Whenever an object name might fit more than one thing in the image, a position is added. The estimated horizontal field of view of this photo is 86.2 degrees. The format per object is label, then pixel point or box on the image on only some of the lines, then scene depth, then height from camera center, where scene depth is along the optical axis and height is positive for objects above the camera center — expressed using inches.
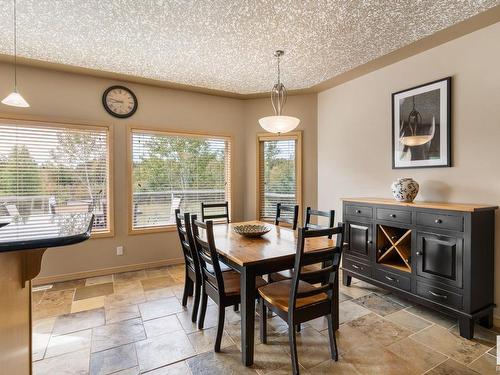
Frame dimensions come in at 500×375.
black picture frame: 106.4 +22.4
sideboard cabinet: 87.5 -27.4
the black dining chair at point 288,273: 100.5 -34.9
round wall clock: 145.9 +45.5
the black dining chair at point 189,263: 93.5 -30.5
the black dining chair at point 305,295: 68.3 -33.2
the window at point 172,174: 156.4 +5.3
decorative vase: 107.3 -3.4
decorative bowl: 99.6 -18.7
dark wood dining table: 74.3 -22.3
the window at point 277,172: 171.6 +6.6
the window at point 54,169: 126.6 +7.2
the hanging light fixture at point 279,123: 101.0 +22.5
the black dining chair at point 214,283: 79.0 -33.5
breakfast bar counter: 37.0 -14.6
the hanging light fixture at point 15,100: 92.0 +29.3
